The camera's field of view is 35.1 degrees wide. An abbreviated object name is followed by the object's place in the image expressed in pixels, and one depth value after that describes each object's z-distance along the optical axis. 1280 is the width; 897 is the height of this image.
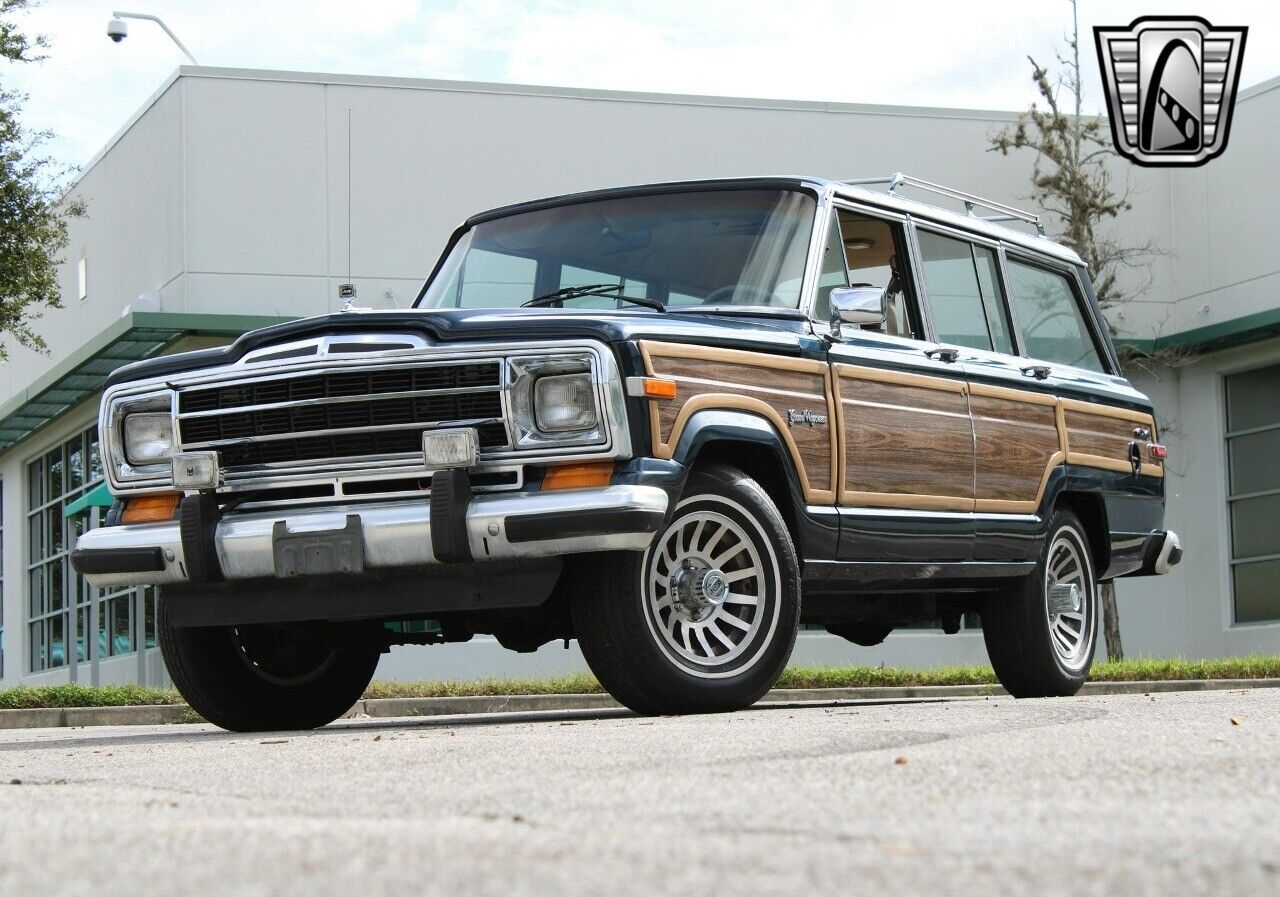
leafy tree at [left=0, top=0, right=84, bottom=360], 21.88
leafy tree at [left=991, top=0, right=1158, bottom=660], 24.33
